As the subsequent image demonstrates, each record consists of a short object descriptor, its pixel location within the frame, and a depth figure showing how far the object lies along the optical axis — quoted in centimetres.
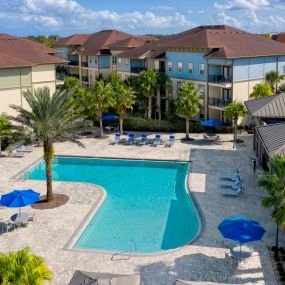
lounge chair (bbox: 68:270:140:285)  1411
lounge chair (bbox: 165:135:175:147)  4000
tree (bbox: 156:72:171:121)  4747
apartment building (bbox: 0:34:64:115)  4128
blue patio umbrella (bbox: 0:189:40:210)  2231
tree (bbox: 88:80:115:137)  4162
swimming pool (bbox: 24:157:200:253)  2144
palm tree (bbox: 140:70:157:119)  4659
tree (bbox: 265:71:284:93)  4638
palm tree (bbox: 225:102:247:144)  3944
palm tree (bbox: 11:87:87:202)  2509
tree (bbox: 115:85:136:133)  4259
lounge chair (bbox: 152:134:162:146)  4008
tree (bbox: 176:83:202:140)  3966
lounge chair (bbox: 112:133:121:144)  4126
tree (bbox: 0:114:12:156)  3452
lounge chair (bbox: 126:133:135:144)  4067
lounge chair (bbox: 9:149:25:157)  3662
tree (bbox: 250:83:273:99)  4234
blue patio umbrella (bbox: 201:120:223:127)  4169
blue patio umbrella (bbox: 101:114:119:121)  4527
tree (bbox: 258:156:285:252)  1661
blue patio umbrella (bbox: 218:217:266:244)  1788
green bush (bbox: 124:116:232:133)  4419
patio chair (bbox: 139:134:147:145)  4025
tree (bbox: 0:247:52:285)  1176
